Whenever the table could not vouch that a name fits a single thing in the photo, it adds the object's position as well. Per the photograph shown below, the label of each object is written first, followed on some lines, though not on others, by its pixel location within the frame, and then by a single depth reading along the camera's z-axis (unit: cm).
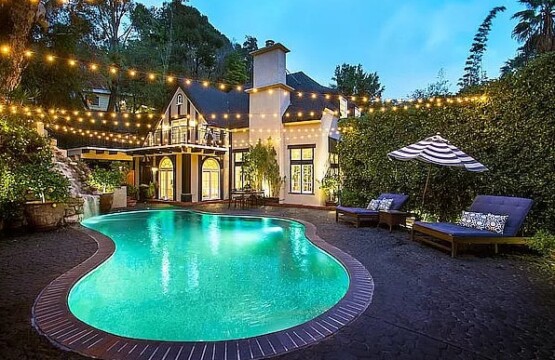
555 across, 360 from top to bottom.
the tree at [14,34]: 679
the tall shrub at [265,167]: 1360
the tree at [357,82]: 2276
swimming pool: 318
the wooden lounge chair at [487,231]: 489
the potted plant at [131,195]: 1344
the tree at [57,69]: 1361
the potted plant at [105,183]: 1091
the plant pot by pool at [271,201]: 1361
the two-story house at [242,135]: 1323
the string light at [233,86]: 677
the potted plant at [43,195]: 689
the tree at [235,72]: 2200
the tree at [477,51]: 2330
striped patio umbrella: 584
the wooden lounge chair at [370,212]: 758
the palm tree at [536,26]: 1517
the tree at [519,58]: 1671
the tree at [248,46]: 2984
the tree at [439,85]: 1201
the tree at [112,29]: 1939
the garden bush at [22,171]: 660
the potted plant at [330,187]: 1191
